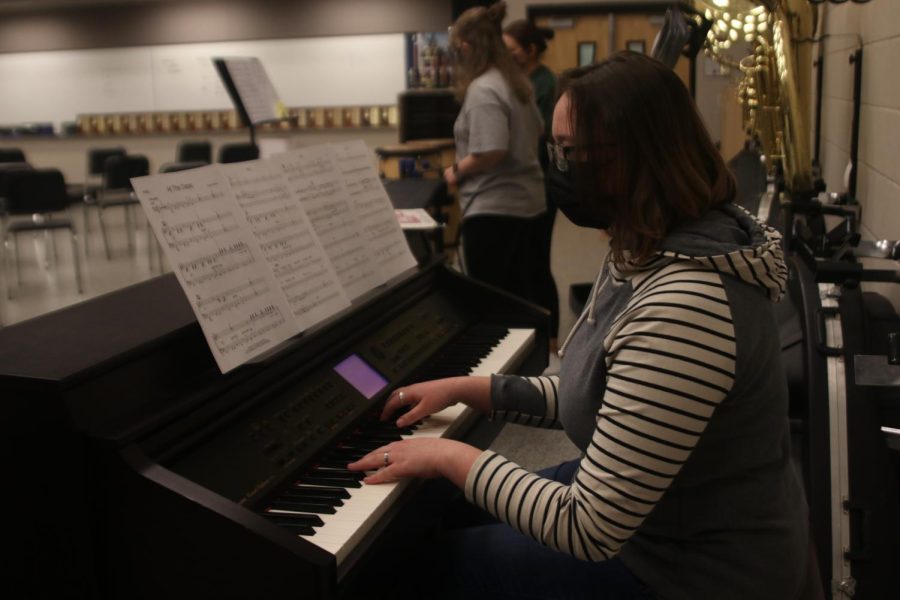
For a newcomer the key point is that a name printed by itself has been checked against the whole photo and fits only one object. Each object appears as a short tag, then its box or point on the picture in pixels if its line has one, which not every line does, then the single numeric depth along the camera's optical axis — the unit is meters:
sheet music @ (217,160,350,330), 1.57
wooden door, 9.24
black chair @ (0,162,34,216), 6.85
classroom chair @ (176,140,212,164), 9.76
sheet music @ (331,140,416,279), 1.99
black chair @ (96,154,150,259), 8.49
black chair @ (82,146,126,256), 9.92
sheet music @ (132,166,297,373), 1.35
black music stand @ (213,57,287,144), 4.01
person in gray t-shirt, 3.53
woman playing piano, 1.15
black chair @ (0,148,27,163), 9.68
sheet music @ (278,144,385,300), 1.81
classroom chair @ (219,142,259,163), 8.48
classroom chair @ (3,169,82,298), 6.93
